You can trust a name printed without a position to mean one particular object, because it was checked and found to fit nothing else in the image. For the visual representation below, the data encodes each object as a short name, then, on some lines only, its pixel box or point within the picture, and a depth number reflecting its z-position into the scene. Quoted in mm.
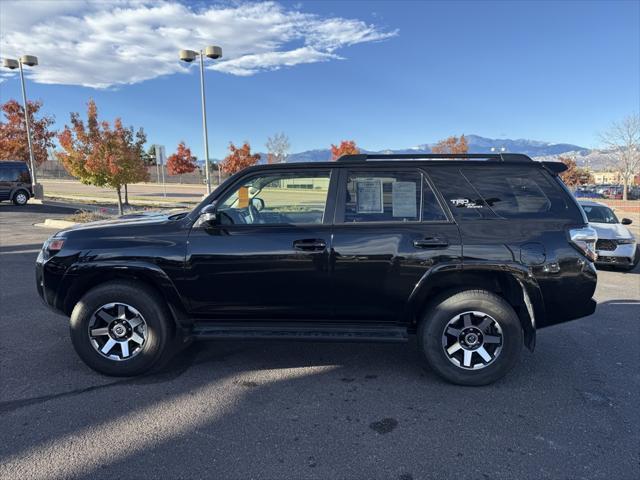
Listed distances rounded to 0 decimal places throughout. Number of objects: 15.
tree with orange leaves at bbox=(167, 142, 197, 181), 78938
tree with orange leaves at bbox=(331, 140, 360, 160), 51294
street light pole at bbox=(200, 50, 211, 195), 18391
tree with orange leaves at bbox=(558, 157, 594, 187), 74812
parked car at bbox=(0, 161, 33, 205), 19500
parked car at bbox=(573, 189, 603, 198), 50706
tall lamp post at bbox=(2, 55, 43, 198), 21625
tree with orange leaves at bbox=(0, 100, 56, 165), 32344
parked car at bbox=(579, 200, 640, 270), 8727
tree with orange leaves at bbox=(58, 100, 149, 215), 15016
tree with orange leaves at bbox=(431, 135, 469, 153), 42719
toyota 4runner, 3484
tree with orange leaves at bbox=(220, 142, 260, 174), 53875
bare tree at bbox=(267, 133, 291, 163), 68000
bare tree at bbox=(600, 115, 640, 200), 38719
